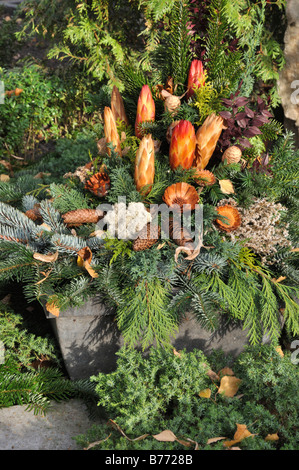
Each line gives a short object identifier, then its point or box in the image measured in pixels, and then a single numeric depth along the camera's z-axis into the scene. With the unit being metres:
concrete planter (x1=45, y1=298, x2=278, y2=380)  1.66
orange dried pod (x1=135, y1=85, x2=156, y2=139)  1.71
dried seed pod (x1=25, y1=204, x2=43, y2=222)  1.83
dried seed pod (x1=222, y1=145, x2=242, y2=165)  1.70
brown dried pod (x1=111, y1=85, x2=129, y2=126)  1.85
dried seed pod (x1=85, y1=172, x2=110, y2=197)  1.73
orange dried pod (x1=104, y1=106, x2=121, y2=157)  1.72
